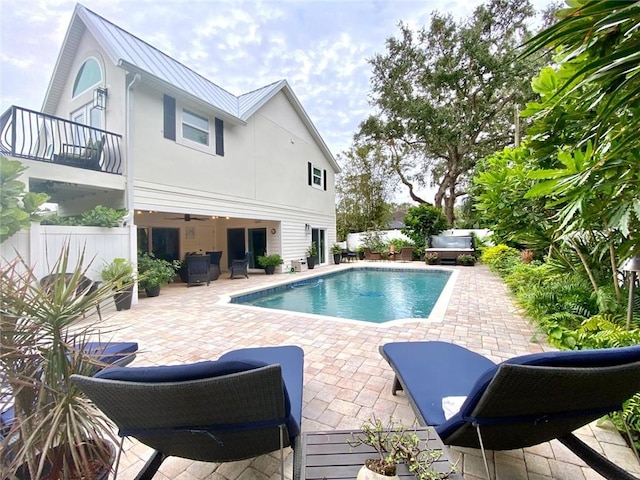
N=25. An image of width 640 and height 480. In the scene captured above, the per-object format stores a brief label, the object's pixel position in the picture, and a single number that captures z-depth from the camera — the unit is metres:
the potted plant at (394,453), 1.11
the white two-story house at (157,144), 6.34
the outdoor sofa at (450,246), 14.47
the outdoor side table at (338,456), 1.21
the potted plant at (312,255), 13.26
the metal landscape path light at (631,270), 2.68
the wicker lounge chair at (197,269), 8.98
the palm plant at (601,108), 1.48
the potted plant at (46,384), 1.32
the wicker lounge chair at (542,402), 1.32
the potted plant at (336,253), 15.57
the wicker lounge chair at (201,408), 1.24
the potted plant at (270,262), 11.50
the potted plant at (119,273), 5.85
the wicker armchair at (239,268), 10.39
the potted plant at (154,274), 7.21
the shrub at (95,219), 5.79
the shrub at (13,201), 4.47
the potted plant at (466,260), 13.99
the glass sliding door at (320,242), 14.68
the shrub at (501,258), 9.20
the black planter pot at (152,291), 7.23
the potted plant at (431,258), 14.47
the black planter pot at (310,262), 13.24
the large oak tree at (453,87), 15.24
